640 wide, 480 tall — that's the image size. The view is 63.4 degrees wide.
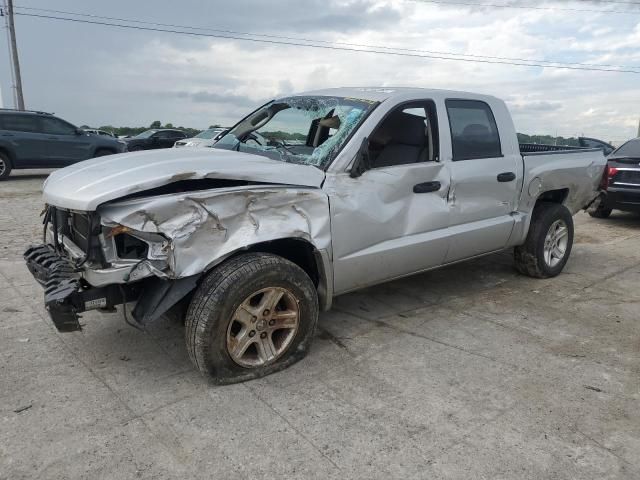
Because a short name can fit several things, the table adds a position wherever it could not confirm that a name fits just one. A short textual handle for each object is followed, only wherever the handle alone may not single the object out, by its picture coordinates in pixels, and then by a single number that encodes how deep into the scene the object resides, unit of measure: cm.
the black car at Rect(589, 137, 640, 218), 856
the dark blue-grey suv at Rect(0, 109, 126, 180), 1289
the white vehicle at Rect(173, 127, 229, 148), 1544
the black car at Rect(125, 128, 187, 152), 2084
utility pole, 2269
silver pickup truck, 290
